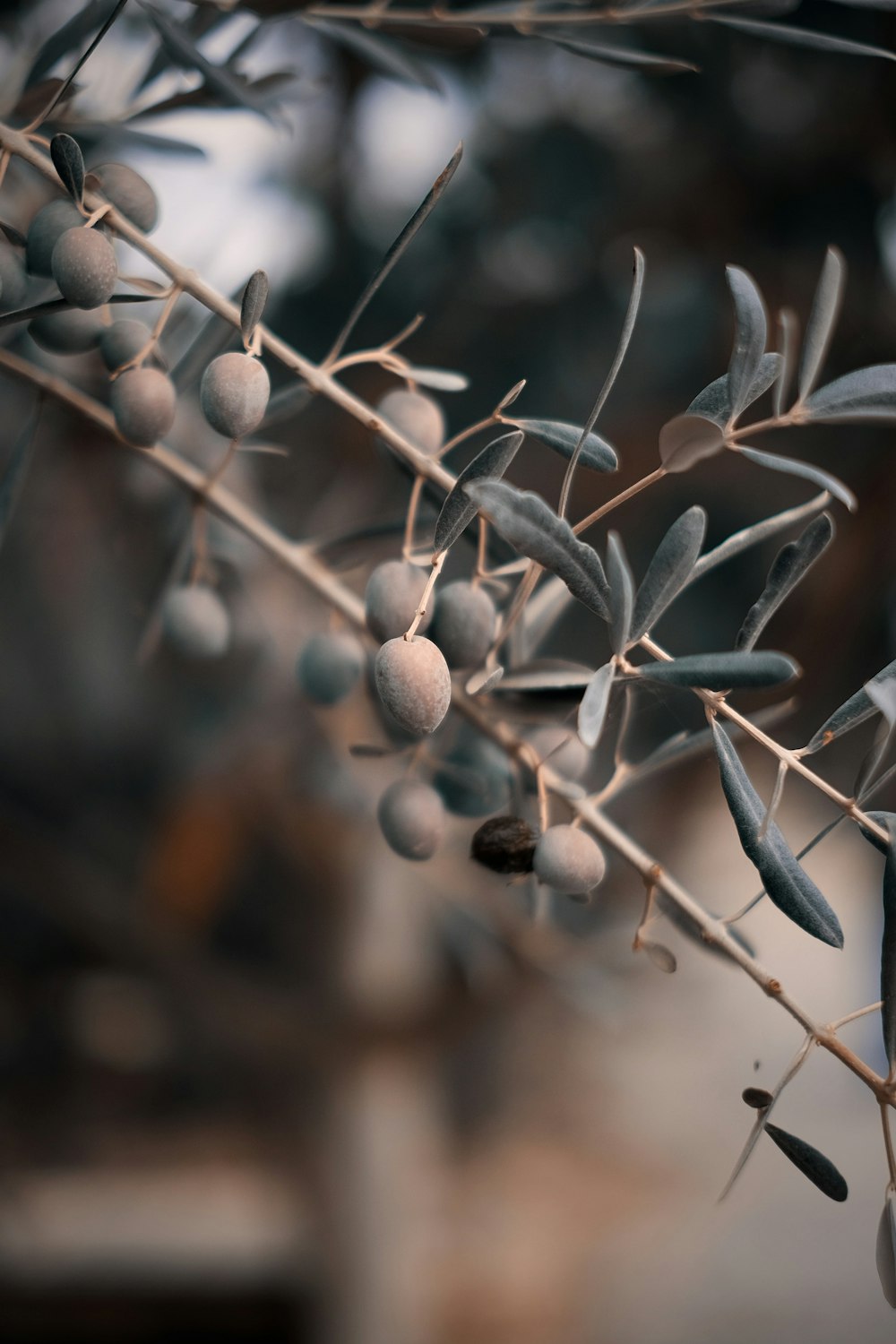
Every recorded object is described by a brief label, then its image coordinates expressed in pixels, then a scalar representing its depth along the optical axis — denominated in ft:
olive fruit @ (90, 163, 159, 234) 2.38
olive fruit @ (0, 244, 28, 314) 2.37
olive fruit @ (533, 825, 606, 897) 2.31
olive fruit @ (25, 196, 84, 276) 2.33
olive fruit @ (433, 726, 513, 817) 2.59
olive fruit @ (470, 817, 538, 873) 2.38
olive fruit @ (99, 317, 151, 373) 2.44
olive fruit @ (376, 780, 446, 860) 2.48
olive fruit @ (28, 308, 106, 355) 2.42
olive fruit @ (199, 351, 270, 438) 2.27
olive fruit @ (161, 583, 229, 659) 2.68
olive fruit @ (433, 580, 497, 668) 2.37
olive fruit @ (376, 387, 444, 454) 2.46
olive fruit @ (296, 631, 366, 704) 2.60
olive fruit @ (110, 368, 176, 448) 2.37
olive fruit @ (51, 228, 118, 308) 2.26
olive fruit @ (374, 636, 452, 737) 2.19
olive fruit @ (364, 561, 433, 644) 2.34
